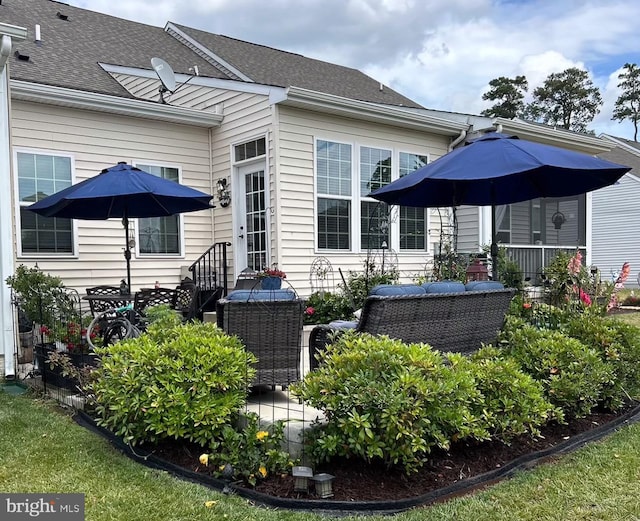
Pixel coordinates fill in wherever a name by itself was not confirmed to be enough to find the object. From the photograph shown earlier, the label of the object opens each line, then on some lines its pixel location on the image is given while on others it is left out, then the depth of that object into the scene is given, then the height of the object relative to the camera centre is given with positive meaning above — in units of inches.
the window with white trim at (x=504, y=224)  460.1 +11.0
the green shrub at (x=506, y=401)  129.5 -38.0
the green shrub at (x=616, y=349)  161.8 -33.1
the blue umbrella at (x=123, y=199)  232.5 +19.7
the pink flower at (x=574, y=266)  262.7 -13.7
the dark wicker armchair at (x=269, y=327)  155.9 -24.1
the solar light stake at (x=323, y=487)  112.3 -48.8
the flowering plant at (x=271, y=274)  280.5 -16.4
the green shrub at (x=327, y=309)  315.6 -38.6
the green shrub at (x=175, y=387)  123.6 -32.5
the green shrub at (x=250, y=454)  119.3 -45.8
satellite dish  352.8 +105.7
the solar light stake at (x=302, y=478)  113.5 -47.6
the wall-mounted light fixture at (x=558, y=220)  513.0 +14.9
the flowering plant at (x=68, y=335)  197.9 -32.5
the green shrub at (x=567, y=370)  147.4 -35.7
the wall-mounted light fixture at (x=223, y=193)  350.6 +30.1
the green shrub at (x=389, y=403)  112.1 -33.6
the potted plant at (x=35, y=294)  208.4 -18.4
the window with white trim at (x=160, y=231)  332.2 +6.9
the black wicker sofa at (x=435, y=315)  156.9 -22.8
